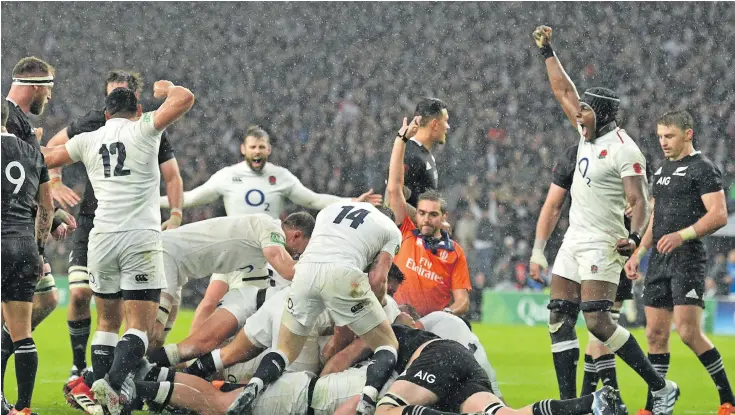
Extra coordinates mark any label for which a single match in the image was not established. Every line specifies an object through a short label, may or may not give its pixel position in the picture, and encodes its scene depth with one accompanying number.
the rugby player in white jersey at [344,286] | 12.02
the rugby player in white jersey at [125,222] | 12.93
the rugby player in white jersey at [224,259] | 13.37
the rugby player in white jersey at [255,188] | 18.64
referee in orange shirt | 15.64
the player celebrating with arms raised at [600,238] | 13.54
